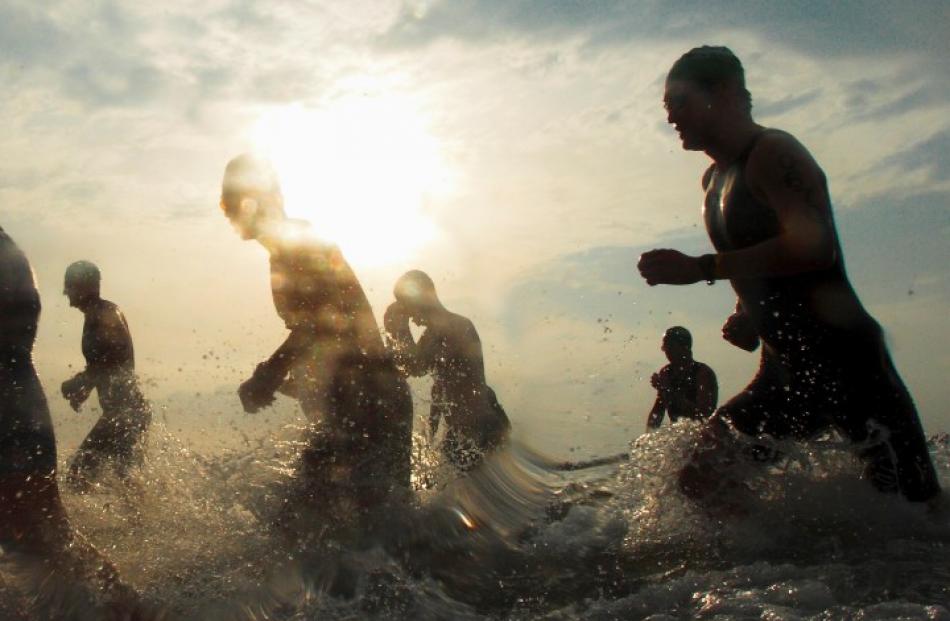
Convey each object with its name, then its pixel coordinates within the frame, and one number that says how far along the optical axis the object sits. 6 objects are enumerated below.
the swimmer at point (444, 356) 6.85
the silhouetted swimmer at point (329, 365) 3.95
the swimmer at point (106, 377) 6.36
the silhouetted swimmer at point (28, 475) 3.32
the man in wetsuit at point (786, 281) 3.04
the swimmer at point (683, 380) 7.54
